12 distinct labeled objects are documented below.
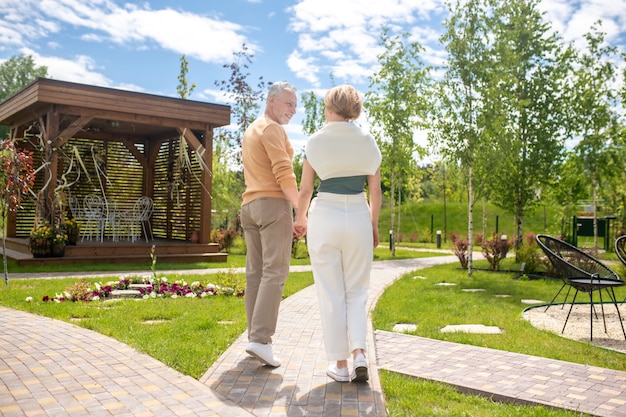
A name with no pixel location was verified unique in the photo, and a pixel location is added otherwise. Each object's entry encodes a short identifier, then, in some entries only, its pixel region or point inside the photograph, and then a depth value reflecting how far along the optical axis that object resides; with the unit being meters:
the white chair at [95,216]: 13.42
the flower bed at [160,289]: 6.98
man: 3.87
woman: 3.56
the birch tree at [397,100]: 17.00
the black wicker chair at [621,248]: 6.26
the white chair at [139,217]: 13.80
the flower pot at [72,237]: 11.92
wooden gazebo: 11.69
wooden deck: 11.45
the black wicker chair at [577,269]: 5.57
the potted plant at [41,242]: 11.16
